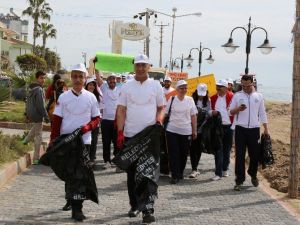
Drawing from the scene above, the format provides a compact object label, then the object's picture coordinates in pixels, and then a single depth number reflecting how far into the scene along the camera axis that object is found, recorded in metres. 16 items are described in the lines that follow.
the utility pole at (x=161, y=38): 69.22
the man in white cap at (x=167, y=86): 12.52
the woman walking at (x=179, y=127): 10.05
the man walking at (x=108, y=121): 11.45
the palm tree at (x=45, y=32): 83.03
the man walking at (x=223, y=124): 10.67
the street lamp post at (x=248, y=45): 21.34
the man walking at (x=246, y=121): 9.41
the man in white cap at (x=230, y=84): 12.93
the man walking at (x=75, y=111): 7.03
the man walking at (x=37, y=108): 10.88
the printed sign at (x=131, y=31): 26.91
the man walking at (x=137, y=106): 7.04
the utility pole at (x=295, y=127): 9.01
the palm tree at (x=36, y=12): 75.81
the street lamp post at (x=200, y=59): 36.22
